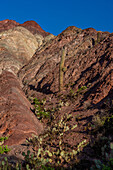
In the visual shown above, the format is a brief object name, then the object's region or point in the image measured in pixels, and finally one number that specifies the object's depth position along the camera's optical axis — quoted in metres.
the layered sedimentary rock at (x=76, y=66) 16.33
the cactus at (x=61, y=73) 18.56
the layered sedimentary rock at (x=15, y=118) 9.71
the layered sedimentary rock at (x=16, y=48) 31.65
